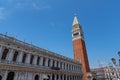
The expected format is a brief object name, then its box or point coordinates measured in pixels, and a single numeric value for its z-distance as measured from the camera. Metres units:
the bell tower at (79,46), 49.16
